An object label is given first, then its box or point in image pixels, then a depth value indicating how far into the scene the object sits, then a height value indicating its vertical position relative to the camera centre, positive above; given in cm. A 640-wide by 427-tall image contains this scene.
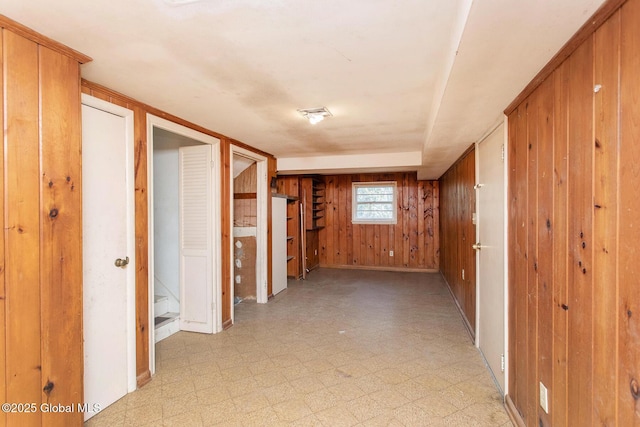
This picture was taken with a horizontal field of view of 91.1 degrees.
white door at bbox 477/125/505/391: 217 -32
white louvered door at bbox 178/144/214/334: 317 -26
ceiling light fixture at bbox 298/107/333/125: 241 +78
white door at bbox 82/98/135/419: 189 -27
